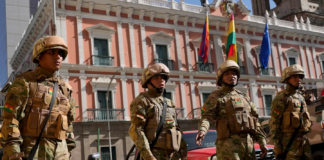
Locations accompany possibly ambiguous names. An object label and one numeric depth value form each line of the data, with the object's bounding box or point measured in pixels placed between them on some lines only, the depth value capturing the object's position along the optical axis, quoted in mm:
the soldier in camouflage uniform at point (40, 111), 3988
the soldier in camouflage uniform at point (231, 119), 5414
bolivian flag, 28334
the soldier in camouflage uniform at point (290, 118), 6391
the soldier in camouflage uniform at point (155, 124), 5062
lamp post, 23264
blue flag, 30656
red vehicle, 7223
